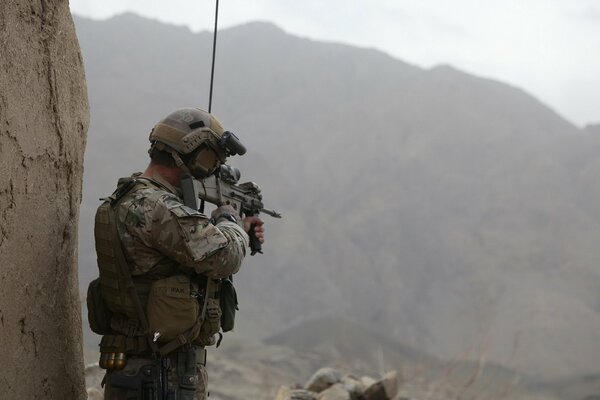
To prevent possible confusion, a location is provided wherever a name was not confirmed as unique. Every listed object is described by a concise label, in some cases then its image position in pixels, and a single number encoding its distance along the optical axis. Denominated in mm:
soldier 4969
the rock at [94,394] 8734
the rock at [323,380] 12359
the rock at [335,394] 11072
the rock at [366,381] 12039
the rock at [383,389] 11266
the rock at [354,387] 11547
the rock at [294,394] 11387
